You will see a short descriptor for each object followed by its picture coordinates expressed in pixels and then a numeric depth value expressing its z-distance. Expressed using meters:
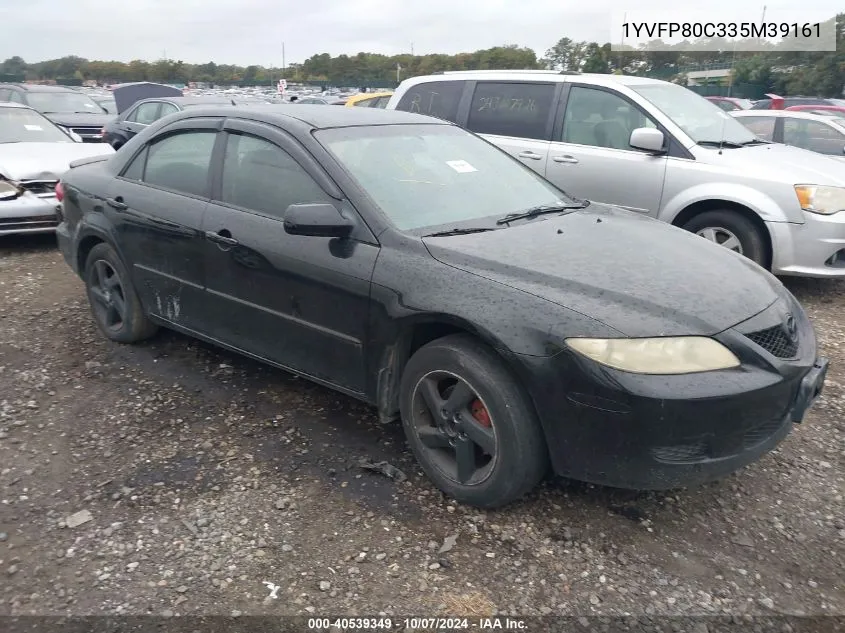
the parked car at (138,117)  12.55
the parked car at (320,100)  24.26
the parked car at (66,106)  13.52
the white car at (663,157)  5.55
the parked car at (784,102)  17.80
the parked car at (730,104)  17.94
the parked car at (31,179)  6.97
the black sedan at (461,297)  2.61
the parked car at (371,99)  14.86
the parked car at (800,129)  8.93
